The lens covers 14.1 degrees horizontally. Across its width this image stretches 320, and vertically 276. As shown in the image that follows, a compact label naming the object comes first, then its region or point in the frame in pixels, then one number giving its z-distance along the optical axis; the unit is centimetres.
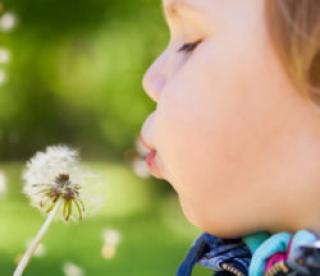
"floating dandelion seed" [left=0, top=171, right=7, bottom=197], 451
